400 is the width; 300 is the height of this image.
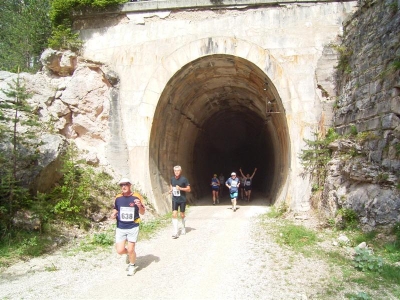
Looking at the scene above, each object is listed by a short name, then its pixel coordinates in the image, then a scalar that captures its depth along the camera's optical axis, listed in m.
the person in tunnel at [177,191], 7.53
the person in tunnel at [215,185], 13.63
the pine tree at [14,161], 6.73
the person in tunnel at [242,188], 15.47
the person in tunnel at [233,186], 11.69
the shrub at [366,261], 5.20
